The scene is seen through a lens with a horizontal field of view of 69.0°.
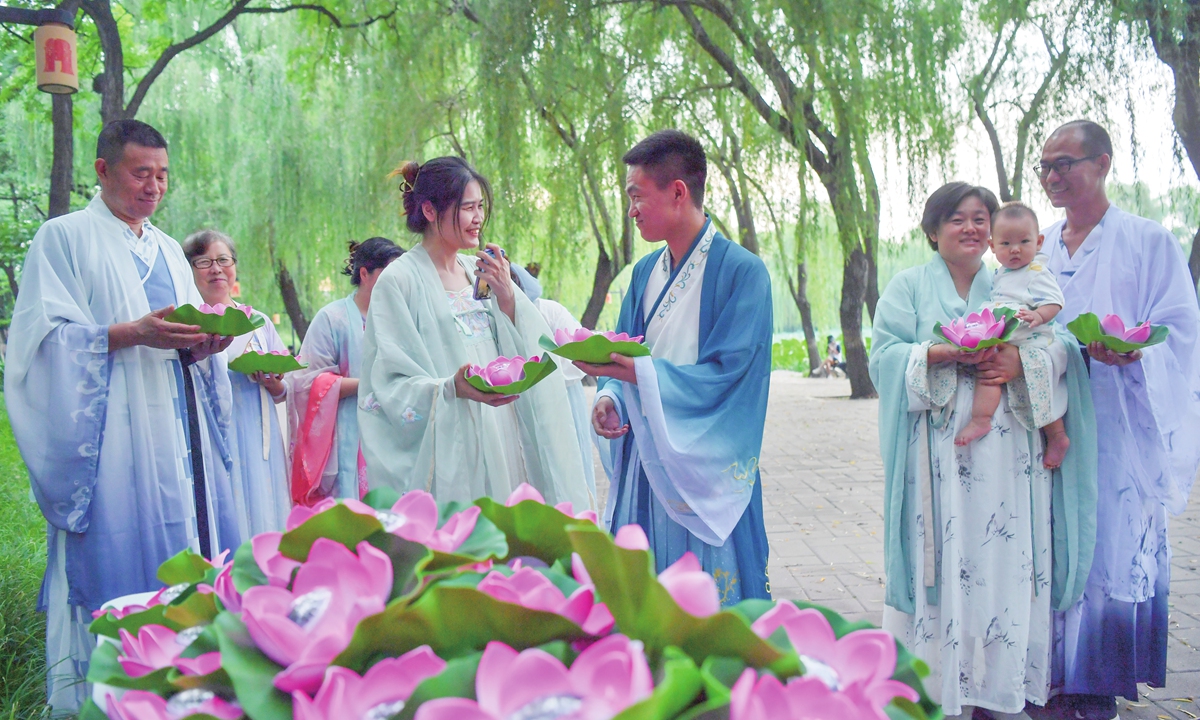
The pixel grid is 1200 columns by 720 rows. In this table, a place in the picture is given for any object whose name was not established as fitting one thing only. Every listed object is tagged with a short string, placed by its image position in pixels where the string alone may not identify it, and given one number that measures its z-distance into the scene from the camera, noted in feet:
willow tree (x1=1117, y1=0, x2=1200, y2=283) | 20.85
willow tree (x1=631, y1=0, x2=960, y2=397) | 27.02
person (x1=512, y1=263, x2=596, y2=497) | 9.84
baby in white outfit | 8.96
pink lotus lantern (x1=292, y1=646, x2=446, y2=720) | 1.98
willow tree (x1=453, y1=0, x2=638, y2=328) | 28.30
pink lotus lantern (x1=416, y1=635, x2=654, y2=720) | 1.87
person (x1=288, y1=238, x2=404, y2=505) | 13.26
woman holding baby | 8.94
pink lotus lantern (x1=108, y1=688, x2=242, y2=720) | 2.15
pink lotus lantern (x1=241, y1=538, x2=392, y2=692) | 2.13
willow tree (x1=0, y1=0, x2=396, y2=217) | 18.44
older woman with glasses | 11.35
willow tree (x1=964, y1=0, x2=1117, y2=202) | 24.81
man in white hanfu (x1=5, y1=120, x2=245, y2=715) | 8.58
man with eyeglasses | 9.19
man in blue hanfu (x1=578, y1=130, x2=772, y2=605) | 7.90
